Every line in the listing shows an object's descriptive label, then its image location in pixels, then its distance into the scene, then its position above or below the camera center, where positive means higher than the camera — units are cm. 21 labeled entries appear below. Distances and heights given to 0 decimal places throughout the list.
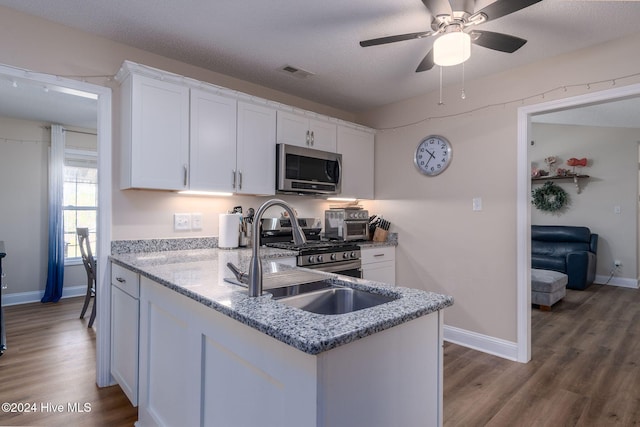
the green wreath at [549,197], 606 +33
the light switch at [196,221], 276 -6
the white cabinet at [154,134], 222 +54
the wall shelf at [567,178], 580 +67
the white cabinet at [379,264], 329 -50
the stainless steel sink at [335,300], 130 -34
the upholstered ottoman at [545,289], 402 -89
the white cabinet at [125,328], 188 -71
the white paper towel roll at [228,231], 272 -14
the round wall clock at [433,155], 325 +59
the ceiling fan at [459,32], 163 +99
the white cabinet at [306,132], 304 +78
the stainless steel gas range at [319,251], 279 -32
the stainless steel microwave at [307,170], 296 +41
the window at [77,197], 470 +22
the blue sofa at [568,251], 509 -58
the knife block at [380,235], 363 -22
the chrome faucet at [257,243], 114 -10
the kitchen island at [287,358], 82 -43
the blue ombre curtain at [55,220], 432 -10
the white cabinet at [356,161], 355 +58
